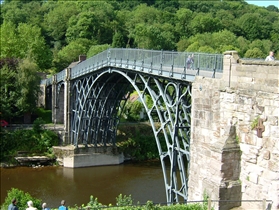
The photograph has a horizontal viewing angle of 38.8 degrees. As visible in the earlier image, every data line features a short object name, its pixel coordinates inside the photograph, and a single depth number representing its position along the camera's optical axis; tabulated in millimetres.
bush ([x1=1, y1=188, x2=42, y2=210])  15718
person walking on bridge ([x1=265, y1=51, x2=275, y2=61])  11906
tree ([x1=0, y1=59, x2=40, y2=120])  36781
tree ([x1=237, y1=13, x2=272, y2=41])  49875
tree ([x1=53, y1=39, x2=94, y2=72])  59969
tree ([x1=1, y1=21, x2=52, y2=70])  53500
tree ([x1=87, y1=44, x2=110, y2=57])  58000
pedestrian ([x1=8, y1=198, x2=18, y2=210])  11329
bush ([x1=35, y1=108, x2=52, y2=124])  41844
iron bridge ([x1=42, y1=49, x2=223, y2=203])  15648
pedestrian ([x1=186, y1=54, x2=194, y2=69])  15681
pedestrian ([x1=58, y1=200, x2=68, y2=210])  11658
